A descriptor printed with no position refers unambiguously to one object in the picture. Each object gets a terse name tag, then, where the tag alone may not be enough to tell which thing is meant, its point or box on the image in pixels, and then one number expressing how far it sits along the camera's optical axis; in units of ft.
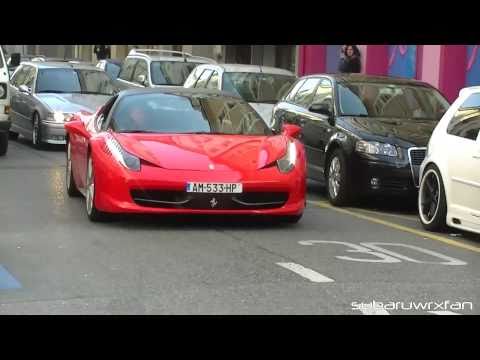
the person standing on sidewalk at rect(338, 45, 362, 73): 82.12
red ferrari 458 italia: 35.06
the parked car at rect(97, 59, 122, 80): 97.02
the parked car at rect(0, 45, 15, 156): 59.11
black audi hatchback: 42.60
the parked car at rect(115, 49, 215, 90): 77.36
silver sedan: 64.69
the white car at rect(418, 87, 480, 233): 34.76
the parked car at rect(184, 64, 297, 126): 65.16
